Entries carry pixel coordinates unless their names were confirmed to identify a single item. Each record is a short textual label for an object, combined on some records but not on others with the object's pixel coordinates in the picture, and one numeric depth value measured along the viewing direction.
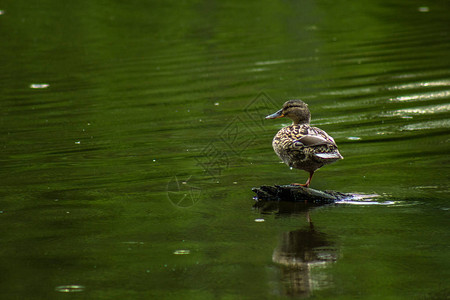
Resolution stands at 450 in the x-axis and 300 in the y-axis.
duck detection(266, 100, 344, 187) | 14.08
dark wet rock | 14.45
